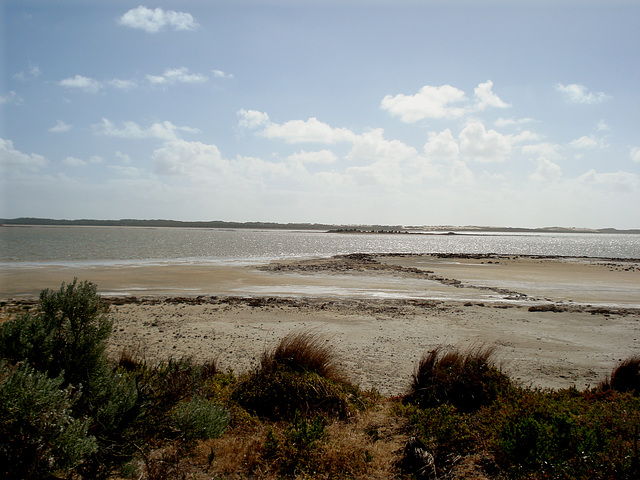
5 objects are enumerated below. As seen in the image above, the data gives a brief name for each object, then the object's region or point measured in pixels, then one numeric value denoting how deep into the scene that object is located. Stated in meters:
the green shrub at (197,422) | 4.25
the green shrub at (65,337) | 3.93
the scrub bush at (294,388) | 5.89
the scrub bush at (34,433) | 2.87
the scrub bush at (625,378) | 7.02
